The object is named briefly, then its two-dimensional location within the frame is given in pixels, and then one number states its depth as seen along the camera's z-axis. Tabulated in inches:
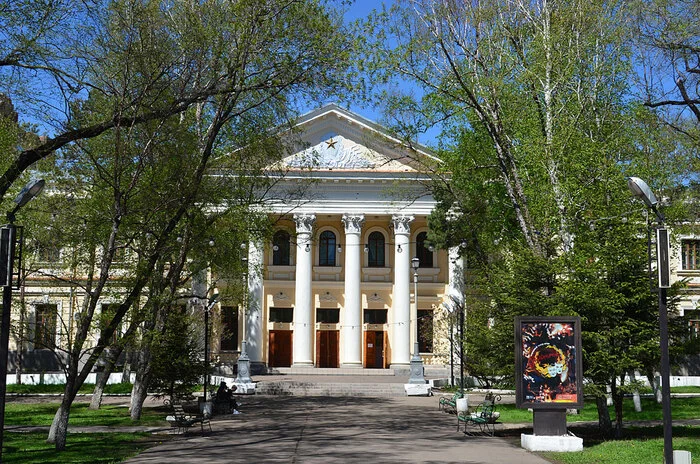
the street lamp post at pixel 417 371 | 1526.8
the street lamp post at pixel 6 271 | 534.0
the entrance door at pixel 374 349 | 2085.4
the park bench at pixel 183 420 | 828.6
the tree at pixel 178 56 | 624.1
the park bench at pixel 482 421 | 824.3
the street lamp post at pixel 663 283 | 514.9
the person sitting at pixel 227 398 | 1085.4
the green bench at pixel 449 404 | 1062.4
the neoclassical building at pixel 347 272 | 1958.7
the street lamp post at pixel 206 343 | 1092.5
